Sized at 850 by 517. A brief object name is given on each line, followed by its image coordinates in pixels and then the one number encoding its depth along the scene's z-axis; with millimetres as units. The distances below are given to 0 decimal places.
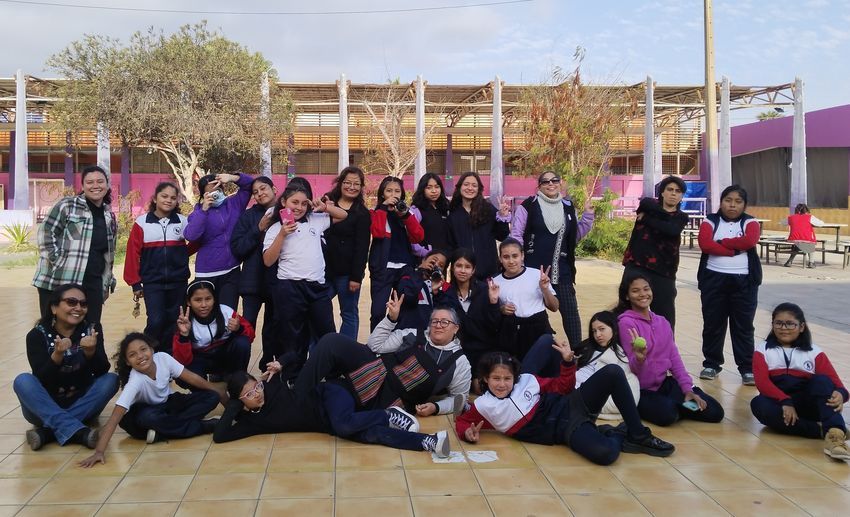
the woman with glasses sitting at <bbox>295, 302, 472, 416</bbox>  4551
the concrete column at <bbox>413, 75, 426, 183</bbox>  23578
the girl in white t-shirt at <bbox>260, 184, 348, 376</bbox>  5223
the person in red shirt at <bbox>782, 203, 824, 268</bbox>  13562
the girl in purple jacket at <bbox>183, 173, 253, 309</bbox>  5422
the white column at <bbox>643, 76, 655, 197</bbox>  23484
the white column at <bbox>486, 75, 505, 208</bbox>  23250
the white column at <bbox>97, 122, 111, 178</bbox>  18531
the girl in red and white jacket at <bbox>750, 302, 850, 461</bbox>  4297
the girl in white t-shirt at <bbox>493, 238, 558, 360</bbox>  5184
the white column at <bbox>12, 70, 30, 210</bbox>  20234
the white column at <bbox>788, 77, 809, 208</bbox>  21672
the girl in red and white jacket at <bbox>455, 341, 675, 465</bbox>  4086
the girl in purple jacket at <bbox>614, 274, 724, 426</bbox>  4598
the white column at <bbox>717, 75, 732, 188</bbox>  21484
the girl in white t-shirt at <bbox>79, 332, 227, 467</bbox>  4211
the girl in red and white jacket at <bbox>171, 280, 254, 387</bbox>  4898
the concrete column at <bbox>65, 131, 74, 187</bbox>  27416
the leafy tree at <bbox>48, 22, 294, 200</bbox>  17219
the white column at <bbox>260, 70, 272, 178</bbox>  19984
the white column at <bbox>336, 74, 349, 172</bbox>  23578
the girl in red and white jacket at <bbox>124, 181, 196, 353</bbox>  5305
